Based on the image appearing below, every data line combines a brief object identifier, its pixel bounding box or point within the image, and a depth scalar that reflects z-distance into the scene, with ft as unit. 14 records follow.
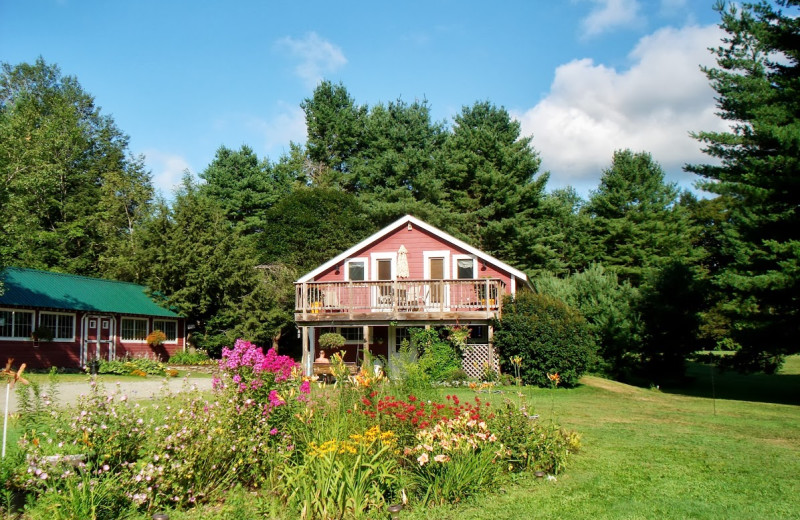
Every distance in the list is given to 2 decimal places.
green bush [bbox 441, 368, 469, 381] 62.38
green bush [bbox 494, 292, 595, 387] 61.21
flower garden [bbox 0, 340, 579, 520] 17.24
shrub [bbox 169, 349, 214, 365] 91.35
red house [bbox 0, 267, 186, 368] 74.79
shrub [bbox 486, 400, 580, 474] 23.43
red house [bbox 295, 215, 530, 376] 68.95
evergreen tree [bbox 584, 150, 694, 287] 141.18
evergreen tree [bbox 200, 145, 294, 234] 139.13
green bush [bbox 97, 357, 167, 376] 79.56
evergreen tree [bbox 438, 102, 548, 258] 121.49
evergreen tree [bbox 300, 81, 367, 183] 152.35
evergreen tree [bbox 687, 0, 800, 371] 51.72
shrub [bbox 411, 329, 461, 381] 63.57
